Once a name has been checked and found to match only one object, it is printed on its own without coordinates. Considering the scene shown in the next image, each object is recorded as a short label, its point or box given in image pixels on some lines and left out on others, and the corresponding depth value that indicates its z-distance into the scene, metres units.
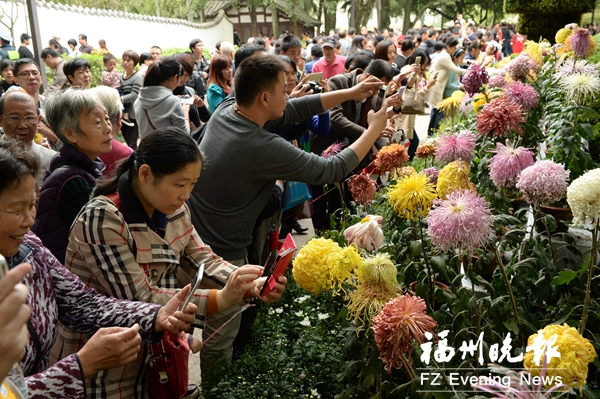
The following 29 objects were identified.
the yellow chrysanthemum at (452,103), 6.20
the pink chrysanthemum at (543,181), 2.09
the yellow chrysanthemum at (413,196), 2.31
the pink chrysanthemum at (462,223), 1.90
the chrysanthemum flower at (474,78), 3.71
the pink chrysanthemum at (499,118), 2.73
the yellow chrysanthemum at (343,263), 2.09
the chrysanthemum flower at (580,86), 3.03
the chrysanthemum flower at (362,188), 3.64
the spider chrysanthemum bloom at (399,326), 1.61
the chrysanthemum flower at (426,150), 3.99
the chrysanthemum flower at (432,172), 3.34
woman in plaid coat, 2.06
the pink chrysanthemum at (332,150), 4.37
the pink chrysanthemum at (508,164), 2.34
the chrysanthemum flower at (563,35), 5.16
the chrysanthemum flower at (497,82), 4.11
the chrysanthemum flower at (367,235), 2.37
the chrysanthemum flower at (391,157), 3.60
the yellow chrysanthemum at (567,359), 1.42
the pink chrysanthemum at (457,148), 2.98
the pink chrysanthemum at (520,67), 3.97
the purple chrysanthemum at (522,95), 3.35
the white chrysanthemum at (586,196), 1.89
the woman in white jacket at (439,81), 9.31
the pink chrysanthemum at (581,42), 4.18
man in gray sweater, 2.87
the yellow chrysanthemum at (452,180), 2.69
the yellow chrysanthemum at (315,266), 2.16
